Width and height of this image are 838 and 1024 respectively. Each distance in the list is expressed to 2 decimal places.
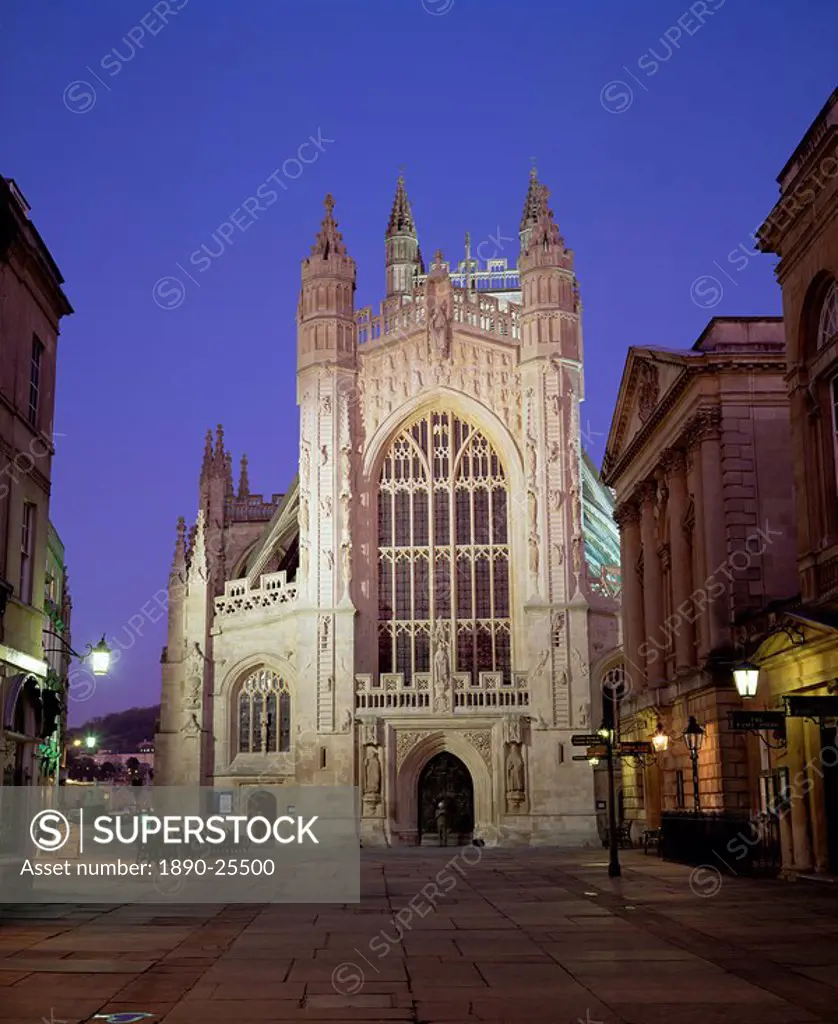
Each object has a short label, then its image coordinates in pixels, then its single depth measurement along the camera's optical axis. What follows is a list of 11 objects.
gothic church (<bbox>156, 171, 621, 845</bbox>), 46.66
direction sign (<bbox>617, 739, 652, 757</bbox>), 30.65
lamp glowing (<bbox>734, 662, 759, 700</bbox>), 20.84
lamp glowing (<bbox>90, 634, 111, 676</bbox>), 21.95
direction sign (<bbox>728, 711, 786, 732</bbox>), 21.75
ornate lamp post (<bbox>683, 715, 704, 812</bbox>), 26.22
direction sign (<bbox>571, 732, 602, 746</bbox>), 27.96
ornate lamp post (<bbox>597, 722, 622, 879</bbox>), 24.60
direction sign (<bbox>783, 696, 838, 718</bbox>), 19.78
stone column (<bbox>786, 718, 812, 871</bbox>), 24.03
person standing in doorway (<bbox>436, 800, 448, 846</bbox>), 45.02
